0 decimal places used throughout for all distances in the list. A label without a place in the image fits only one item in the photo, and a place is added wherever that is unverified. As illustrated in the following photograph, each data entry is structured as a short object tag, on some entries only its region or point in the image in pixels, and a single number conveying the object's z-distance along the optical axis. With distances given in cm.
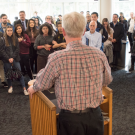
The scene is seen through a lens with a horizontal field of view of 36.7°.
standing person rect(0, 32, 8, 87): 513
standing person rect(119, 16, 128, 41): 1003
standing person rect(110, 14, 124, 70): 623
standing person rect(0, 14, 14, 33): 595
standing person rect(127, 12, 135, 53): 874
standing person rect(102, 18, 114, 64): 593
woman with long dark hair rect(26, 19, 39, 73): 536
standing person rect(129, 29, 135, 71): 596
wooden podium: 165
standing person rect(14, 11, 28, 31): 623
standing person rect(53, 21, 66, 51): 467
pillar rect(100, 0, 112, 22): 884
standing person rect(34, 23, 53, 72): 470
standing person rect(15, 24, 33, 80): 481
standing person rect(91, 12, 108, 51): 548
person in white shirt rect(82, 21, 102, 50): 480
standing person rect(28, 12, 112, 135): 146
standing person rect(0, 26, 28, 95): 444
